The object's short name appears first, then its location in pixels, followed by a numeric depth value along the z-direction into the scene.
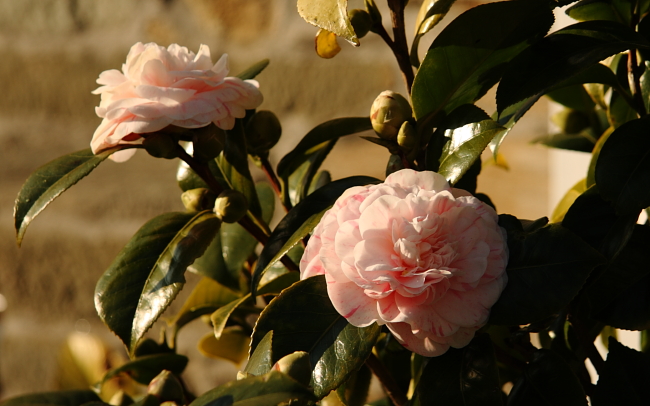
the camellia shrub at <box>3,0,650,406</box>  1.77
